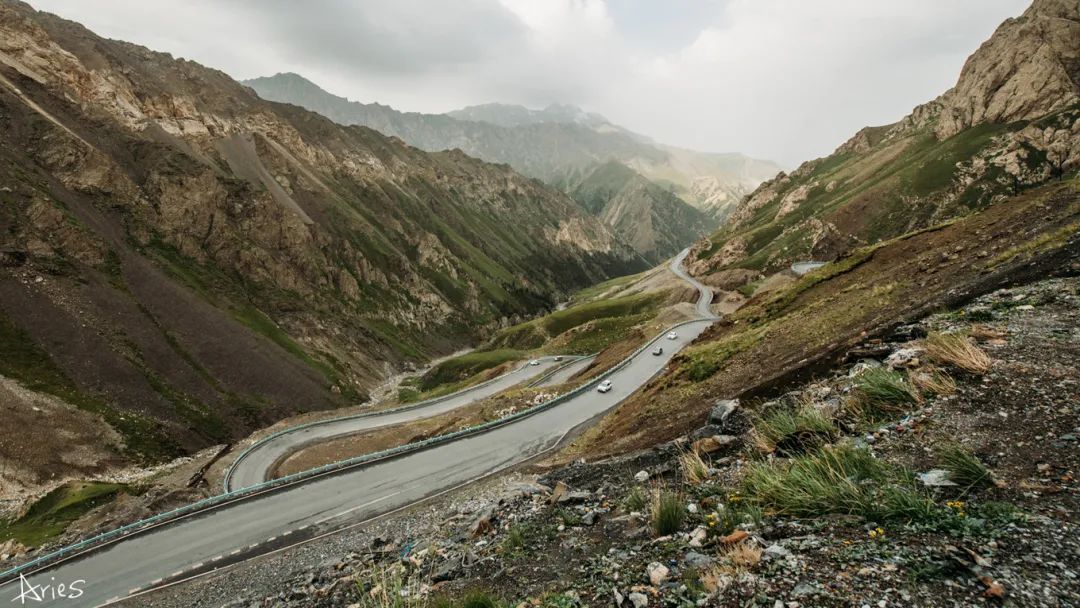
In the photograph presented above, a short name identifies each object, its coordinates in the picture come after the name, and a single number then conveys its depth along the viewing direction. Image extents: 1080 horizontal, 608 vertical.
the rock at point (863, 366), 11.76
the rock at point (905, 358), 10.57
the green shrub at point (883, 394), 9.41
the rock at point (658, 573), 6.76
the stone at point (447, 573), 9.82
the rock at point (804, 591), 5.39
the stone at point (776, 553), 6.23
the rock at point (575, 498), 12.07
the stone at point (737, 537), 6.87
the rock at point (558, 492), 12.82
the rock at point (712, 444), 11.73
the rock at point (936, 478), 6.55
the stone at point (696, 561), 6.72
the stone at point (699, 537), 7.43
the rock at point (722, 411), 13.44
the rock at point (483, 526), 12.53
